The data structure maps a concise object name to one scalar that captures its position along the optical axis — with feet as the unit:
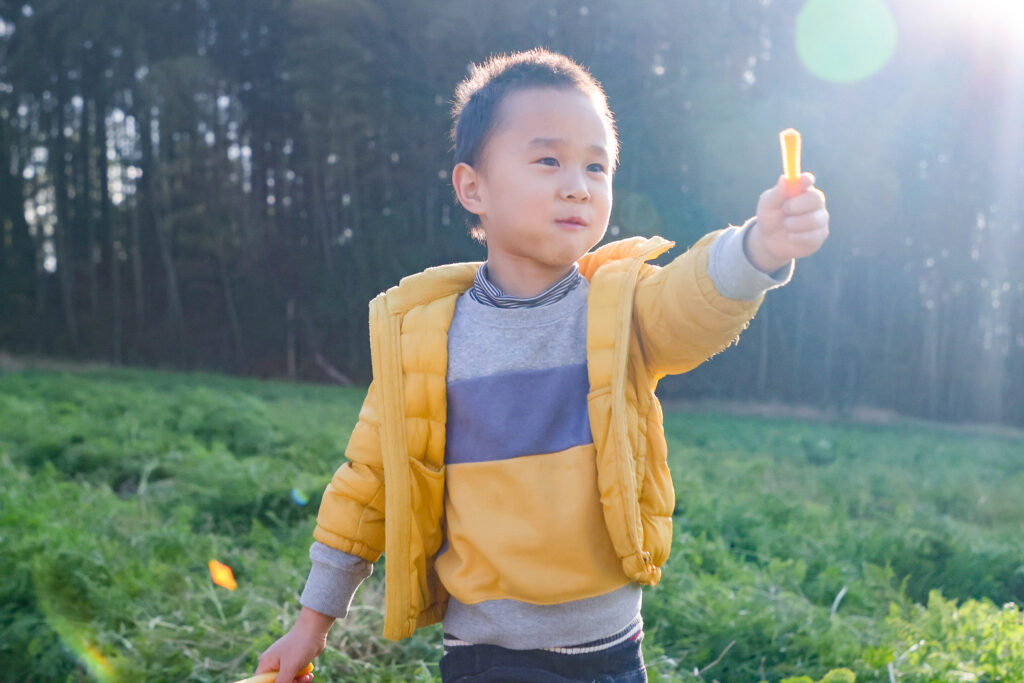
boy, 4.56
